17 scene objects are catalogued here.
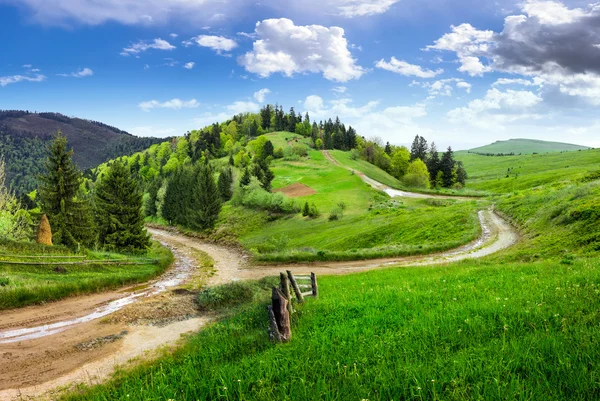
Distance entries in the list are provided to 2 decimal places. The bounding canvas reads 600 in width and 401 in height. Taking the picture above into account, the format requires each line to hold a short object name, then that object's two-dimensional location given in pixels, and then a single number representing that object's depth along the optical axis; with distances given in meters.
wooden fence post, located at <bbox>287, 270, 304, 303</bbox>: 13.30
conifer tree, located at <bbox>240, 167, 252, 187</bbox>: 94.44
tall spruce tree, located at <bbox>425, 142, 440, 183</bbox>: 113.39
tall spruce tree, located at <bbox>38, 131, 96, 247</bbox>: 37.00
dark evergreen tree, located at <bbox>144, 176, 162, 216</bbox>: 109.94
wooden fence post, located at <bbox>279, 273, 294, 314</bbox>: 11.69
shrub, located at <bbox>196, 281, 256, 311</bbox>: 19.66
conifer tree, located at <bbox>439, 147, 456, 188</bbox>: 108.50
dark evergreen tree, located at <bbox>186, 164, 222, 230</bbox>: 76.38
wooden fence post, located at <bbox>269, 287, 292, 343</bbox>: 8.55
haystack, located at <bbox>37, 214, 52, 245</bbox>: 31.50
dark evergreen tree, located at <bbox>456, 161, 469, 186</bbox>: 117.23
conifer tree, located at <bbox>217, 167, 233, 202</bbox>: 105.00
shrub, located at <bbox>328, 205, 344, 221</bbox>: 66.77
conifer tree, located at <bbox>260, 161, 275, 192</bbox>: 93.31
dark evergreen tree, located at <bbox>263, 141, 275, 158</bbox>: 156.23
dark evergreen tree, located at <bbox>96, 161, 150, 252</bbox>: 43.78
